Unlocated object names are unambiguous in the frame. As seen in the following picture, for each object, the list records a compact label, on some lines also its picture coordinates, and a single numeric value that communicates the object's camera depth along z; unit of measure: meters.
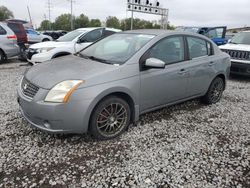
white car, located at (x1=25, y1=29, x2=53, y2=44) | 16.97
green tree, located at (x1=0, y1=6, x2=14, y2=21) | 64.64
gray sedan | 2.72
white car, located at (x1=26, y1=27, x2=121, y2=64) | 6.70
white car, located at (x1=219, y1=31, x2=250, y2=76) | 6.87
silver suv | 8.52
